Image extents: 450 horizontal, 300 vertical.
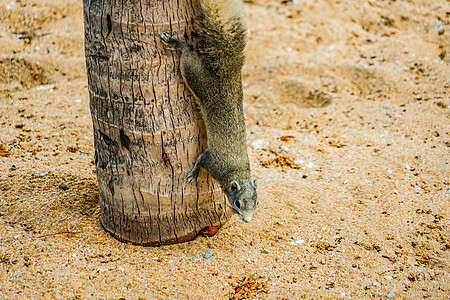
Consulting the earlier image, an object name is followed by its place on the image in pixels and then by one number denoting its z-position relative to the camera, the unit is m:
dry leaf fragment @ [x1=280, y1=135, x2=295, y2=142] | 4.60
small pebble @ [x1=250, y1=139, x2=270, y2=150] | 4.52
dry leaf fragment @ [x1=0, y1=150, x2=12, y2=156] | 4.01
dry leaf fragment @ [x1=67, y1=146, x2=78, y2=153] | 4.20
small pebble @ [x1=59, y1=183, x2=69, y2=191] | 3.63
